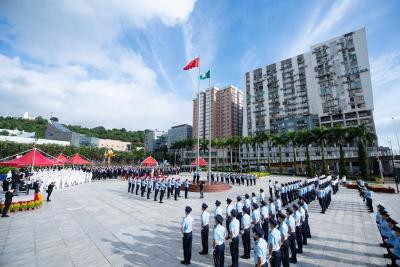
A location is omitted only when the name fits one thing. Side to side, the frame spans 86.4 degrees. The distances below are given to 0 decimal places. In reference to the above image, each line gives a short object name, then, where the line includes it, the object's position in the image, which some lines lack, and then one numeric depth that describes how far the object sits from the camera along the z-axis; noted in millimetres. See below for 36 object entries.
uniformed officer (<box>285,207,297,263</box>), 7168
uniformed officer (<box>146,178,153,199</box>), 18614
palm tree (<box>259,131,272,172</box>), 54419
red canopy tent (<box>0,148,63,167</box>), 20095
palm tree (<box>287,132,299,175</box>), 47934
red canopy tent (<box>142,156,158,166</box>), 33922
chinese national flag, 23797
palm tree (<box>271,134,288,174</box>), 51100
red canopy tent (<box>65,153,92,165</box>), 28938
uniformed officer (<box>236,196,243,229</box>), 10120
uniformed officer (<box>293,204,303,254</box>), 7910
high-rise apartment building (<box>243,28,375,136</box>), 66562
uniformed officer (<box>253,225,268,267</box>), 5078
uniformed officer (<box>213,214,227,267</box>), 6300
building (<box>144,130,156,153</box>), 144250
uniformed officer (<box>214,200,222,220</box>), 8512
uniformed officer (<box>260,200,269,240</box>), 9492
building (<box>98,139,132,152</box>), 120400
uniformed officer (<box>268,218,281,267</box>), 5750
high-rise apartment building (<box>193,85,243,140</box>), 108812
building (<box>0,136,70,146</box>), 66562
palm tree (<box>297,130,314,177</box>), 42947
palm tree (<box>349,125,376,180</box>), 38219
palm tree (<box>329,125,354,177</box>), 41469
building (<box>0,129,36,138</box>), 84338
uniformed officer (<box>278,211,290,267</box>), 6363
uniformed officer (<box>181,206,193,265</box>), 6930
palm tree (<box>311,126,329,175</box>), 43266
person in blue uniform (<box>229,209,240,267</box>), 6566
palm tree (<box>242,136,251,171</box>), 60250
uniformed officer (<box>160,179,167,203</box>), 16562
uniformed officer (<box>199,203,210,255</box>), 7715
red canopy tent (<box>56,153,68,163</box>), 30103
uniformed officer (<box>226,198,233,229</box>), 9197
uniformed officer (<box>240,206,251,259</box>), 7602
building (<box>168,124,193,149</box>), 129688
